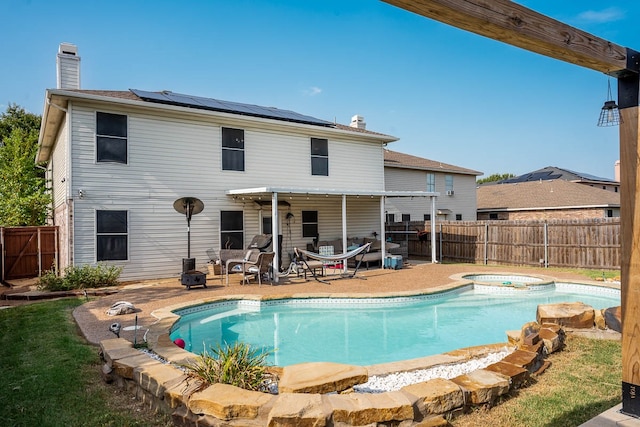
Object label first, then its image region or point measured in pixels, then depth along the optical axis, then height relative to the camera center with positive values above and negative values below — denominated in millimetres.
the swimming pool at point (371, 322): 5898 -1882
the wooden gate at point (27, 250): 12195 -775
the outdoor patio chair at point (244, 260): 9870 -941
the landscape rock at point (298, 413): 2479 -1229
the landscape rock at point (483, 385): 3019 -1313
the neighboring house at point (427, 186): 20312 +1955
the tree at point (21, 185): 15805 +1814
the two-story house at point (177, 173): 10289 +1599
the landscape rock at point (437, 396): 2805 -1282
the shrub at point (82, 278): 9227 -1285
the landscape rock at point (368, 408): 2582 -1257
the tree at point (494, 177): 72131 +7999
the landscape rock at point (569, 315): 5152 -1309
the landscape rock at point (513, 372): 3363 -1336
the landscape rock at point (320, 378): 3041 -1278
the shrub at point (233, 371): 3203 -1252
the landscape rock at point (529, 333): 4324 -1371
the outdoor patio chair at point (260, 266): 9742 -1102
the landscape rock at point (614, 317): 3430 -927
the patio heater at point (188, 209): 10438 +405
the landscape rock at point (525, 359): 3684 -1347
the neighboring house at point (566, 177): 30630 +3545
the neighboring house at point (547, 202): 22527 +1081
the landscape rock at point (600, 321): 5036 -1337
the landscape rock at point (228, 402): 2617 -1225
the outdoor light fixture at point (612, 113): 2693 +853
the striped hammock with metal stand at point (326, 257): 10258 -920
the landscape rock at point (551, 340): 4426 -1395
